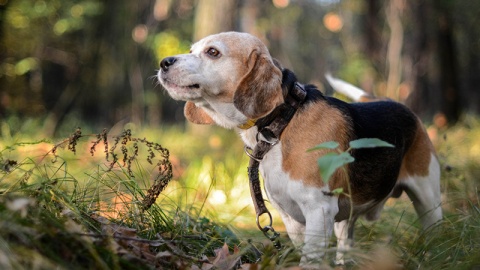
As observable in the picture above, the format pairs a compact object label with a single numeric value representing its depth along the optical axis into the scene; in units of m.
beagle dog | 3.53
